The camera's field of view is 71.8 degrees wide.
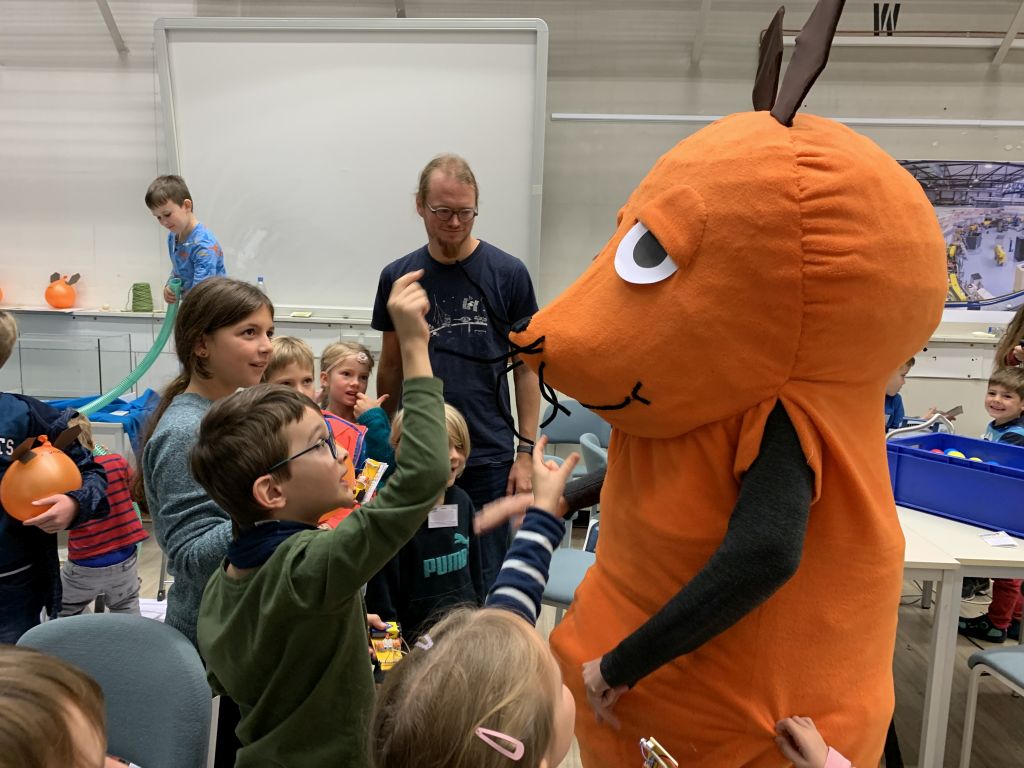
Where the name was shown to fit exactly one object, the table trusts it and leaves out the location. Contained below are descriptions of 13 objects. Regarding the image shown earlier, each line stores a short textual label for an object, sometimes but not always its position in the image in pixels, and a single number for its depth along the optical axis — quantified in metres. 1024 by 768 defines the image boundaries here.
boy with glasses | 1.01
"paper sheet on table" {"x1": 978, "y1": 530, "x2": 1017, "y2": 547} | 1.97
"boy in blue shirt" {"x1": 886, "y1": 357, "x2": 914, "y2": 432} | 3.32
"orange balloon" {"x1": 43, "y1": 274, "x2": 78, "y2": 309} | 4.61
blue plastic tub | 2.04
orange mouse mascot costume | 0.85
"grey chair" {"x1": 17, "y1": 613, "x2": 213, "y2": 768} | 1.20
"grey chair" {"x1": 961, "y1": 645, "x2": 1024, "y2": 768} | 1.86
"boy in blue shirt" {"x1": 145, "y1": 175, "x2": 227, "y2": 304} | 3.38
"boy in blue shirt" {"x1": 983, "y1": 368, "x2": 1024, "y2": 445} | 2.88
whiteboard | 3.91
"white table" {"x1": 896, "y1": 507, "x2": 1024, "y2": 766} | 1.87
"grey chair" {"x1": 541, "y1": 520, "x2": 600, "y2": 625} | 2.25
